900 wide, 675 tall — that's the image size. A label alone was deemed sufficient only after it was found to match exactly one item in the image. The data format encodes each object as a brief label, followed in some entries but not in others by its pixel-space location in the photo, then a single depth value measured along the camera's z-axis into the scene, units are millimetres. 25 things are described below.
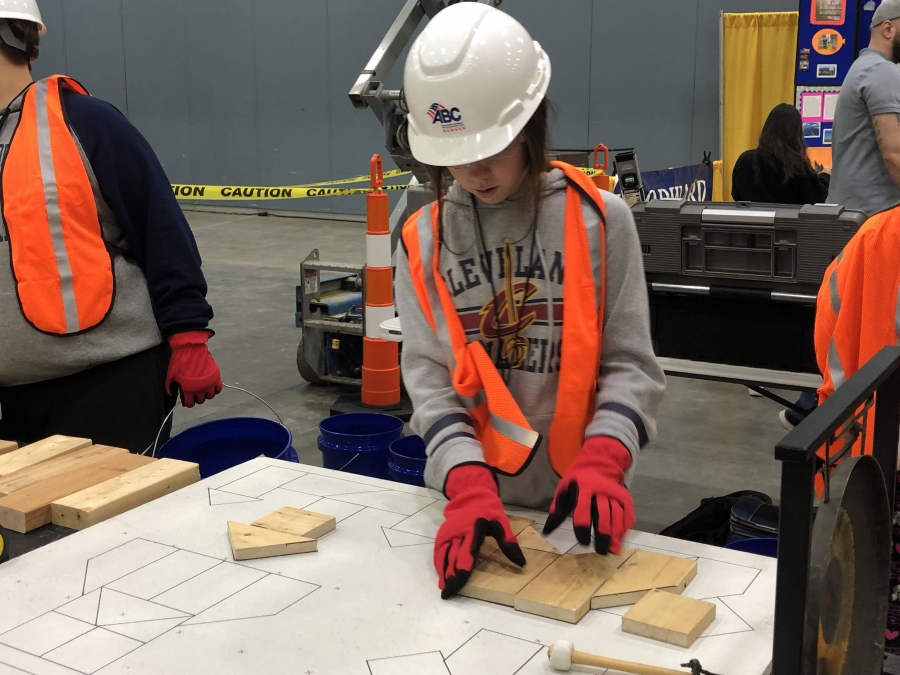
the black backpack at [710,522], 2879
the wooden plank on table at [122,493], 1661
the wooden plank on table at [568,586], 1313
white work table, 1214
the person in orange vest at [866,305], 1747
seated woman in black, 4938
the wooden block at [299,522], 1557
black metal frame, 892
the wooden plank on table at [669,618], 1236
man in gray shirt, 3439
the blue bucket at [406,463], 2818
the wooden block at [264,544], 1503
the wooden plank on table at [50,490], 1654
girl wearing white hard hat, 1516
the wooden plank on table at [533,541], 1533
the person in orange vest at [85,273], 2205
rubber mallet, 1128
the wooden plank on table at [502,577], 1366
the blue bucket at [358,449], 3170
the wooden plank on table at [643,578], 1356
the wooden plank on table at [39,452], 1904
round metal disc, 999
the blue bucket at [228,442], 2492
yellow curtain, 8219
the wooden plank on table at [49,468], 1795
